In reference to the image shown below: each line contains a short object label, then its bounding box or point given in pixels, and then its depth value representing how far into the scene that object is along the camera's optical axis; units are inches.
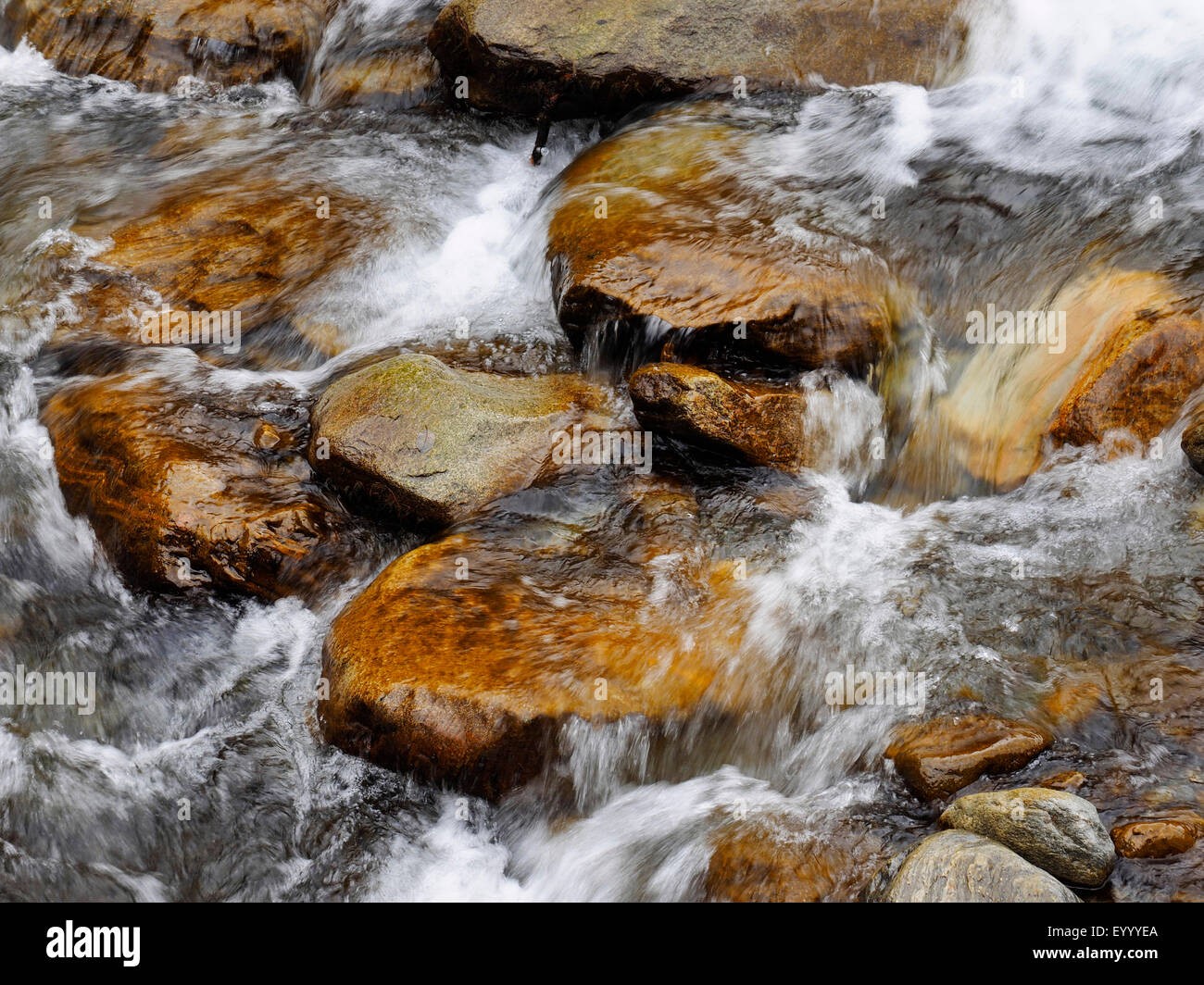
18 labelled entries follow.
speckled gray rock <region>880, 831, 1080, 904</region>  154.8
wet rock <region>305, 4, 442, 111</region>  403.2
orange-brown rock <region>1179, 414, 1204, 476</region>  232.2
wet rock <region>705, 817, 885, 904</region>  177.0
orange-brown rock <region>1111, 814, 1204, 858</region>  167.9
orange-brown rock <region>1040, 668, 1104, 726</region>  194.4
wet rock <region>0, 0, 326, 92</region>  421.7
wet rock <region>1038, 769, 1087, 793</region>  180.1
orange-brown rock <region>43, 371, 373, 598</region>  241.6
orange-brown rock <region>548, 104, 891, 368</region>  268.4
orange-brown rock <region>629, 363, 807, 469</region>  250.1
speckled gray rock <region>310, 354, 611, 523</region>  245.4
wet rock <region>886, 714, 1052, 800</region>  185.9
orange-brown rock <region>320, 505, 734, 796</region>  201.6
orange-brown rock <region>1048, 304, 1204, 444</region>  246.5
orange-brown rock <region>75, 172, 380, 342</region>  314.0
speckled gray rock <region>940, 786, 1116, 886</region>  163.3
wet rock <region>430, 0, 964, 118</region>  356.5
